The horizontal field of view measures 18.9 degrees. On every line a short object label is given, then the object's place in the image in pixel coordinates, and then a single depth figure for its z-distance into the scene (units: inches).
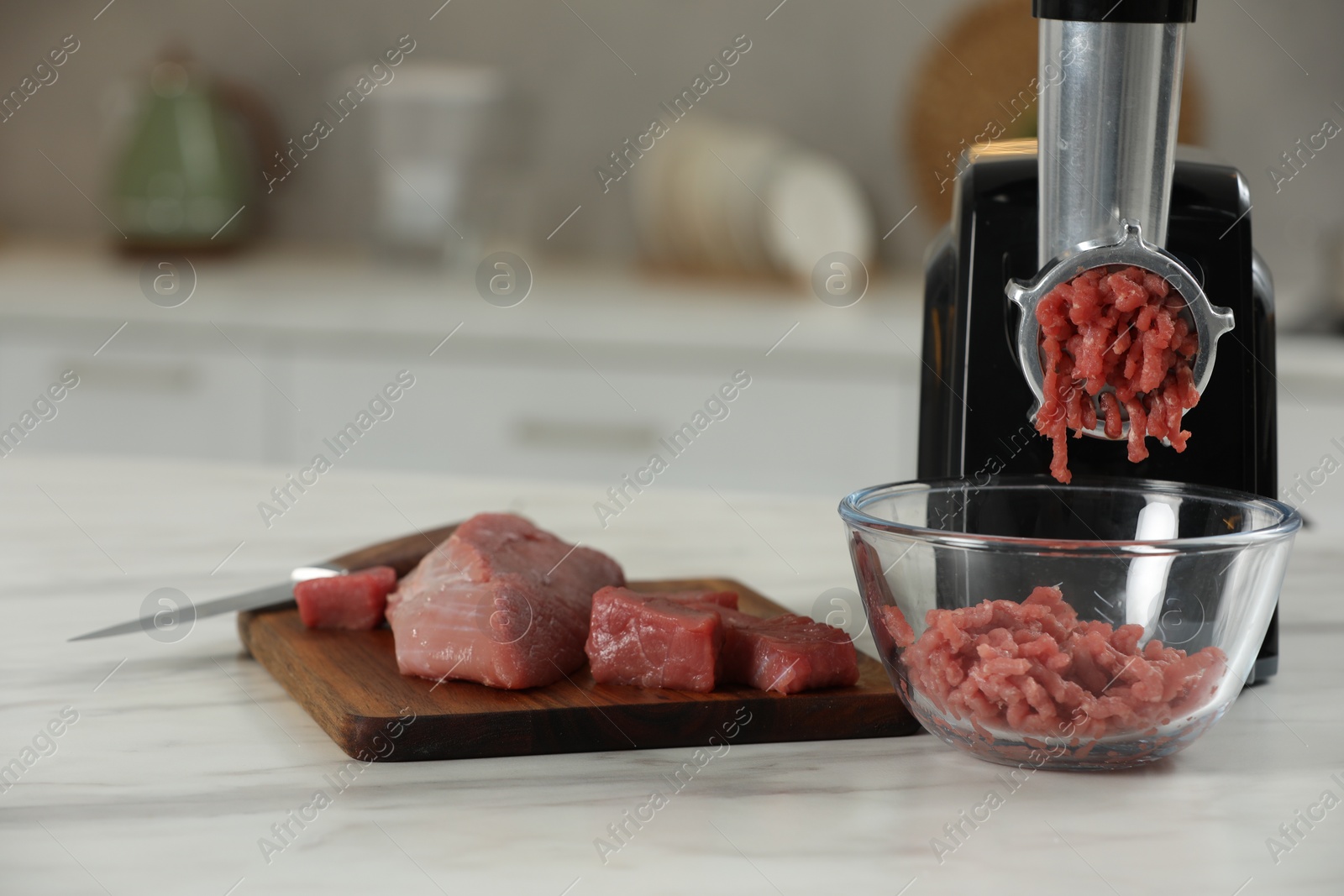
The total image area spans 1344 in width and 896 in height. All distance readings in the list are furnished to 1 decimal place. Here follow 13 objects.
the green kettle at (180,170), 174.8
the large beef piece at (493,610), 71.8
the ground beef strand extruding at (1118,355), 69.2
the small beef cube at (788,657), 71.5
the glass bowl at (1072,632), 68.2
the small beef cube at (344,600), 75.7
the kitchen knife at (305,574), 76.1
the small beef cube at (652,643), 71.7
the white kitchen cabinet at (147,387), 154.6
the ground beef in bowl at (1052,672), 68.1
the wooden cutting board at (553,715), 69.9
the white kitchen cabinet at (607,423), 144.7
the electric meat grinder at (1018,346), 74.2
